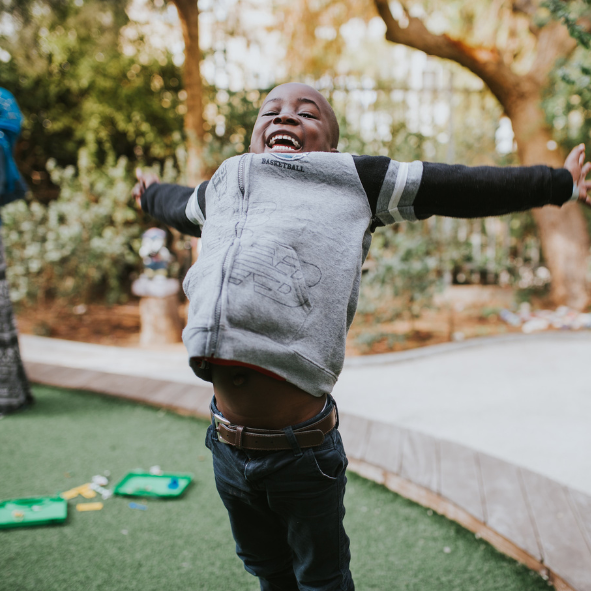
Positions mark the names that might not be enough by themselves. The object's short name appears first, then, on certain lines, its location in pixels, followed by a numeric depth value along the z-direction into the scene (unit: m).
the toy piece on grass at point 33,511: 2.02
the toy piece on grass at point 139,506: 2.18
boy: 1.04
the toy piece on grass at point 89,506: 2.17
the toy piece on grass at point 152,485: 2.25
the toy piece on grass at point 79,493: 2.26
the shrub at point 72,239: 5.38
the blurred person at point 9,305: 2.83
